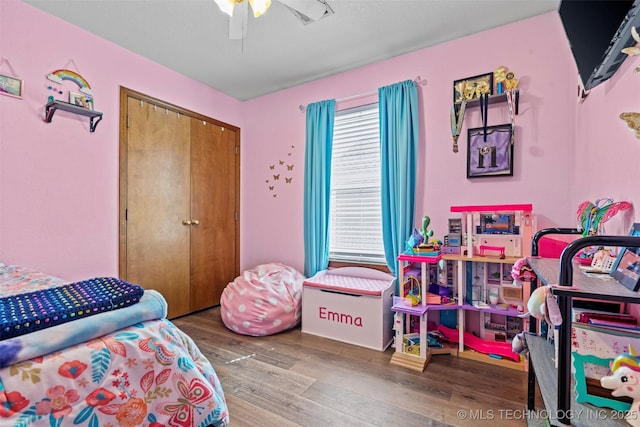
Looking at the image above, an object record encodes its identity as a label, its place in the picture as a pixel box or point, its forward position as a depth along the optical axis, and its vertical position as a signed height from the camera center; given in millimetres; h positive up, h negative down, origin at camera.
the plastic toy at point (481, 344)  2035 -954
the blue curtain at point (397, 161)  2494 +454
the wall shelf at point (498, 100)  2127 +863
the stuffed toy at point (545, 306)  746 -244
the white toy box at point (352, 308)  2277 -777
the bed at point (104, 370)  734 -452
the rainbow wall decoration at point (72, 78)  2148 +1020
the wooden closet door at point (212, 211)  3119 +28
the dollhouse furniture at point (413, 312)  2020 -682
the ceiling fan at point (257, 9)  1463 +1106
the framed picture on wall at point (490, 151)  2199 +483
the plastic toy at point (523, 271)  1259 -256
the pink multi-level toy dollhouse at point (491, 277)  2016 -466
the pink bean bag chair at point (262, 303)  2505 -802
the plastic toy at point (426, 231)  2184 -129
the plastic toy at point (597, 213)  1178 +6
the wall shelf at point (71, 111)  2082 +770
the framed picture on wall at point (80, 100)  2221 +875
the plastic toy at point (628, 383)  721 -420
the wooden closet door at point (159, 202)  2629 +111
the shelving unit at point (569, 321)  707 -273
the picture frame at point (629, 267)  791 -162
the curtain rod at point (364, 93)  2547 +1150
